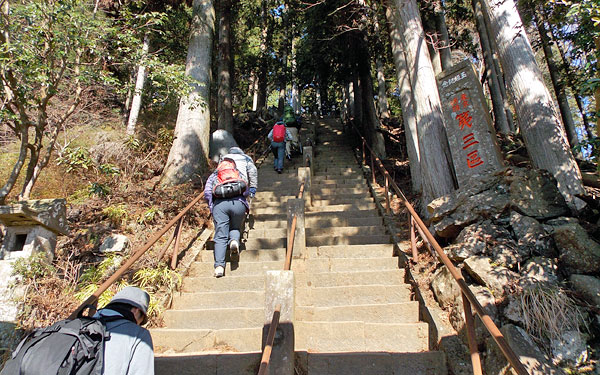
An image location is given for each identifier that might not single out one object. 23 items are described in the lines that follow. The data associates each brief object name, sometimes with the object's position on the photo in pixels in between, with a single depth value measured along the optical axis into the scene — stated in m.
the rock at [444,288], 3.71
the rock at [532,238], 3.70
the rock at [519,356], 2.63
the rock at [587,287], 3.08
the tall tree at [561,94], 10.15
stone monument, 5.27
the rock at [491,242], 3.73
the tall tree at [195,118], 7.89
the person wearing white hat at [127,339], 1.90
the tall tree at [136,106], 10.55
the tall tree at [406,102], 7.14
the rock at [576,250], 3.34
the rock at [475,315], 3.21
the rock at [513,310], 3.14
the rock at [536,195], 4.08
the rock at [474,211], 4.36
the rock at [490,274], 3.46
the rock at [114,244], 5.14
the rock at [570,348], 2.78
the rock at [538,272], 3.35
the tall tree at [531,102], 4.85
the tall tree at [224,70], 12.20
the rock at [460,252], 4.00
